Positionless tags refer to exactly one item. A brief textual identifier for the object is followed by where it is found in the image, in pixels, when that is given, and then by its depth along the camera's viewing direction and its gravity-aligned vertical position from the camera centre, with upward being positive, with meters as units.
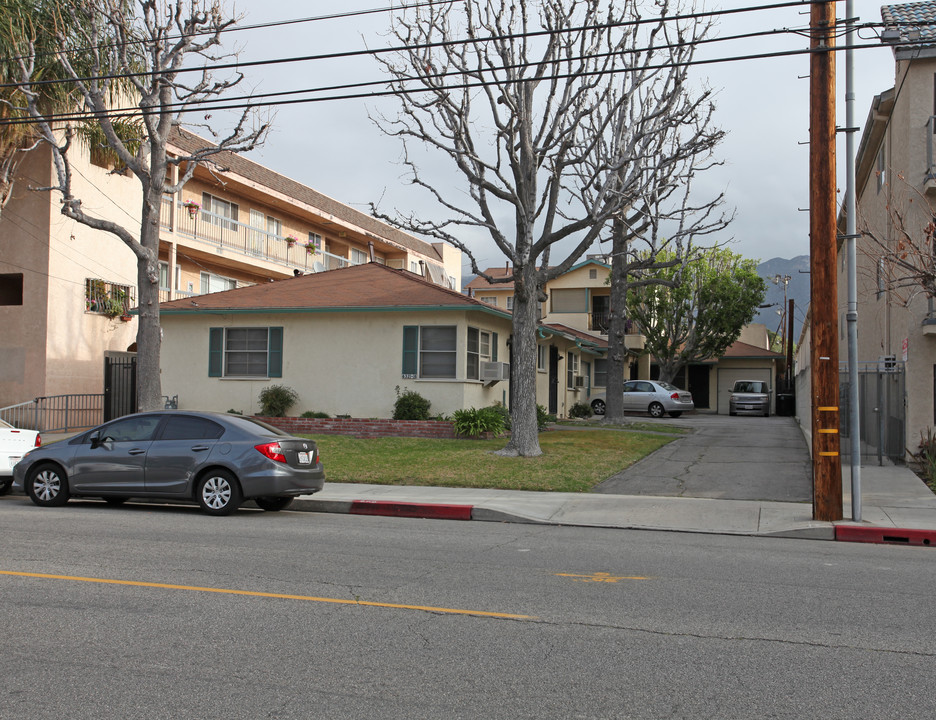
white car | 13.77 -0.94
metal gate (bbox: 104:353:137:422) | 25.45 +0.00
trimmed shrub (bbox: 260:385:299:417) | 22.95 -0.32
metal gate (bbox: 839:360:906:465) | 18.09 -0.34
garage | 50.75 +0.98
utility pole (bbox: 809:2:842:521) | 11.61 +1.68
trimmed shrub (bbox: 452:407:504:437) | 20.69 -0.76
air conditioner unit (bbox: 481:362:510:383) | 22.89 +0.48
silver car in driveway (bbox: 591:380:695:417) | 37.22 -0.34
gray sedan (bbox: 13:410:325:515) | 12.15 -1.08
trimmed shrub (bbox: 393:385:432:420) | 21.88 -0.46
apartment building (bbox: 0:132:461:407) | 25.38 +4.33
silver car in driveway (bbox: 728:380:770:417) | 42.38 -0.49
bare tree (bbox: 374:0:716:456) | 17.84 +4.99
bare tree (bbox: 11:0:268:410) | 17.94 +5.82
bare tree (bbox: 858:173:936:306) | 13.37 +3.32
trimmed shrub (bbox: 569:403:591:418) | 33.16 -0.74
